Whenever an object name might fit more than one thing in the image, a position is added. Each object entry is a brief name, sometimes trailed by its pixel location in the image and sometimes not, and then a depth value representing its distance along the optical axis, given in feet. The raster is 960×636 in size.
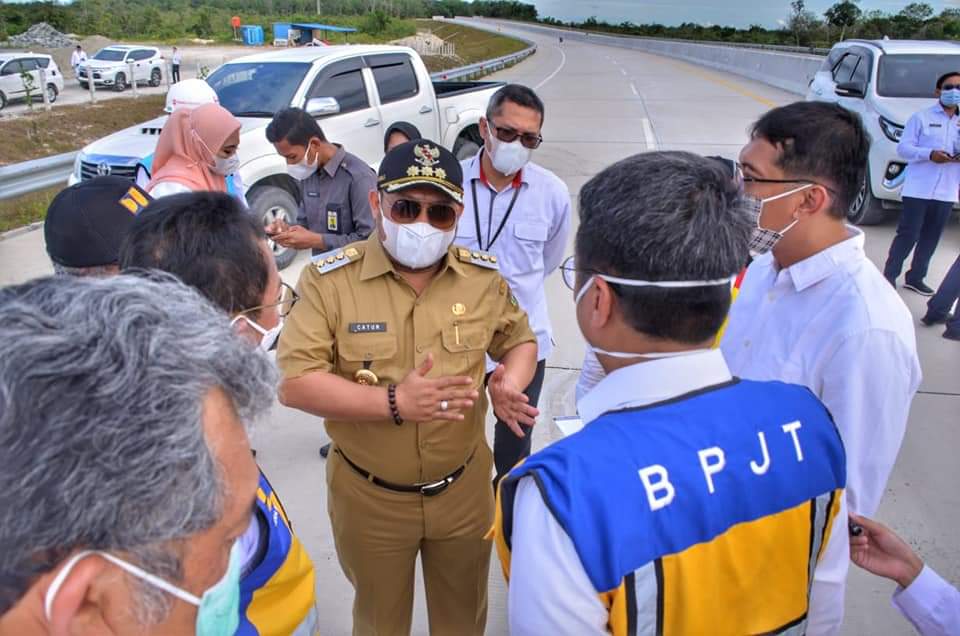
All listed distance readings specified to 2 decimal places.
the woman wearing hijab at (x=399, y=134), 15.96
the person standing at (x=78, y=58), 83.95
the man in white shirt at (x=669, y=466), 3.39
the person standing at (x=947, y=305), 16.51
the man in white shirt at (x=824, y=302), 5.71
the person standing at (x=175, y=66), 81.30
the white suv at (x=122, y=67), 80.12
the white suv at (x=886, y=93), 23.70
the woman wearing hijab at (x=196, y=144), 11.25
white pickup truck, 19.74
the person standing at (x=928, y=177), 17.61
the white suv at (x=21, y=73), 66.08
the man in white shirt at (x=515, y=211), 10.21
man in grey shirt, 12.30
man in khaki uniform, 6.49
